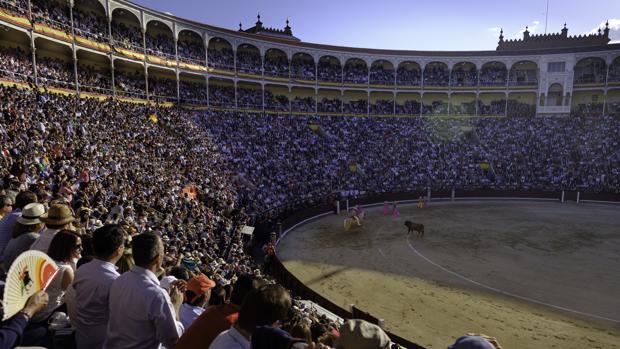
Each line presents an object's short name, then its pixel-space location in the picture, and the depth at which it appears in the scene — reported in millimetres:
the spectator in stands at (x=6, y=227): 4698
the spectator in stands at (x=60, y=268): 3246
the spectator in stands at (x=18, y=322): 2248
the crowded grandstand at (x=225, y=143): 3084
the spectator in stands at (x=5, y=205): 5450
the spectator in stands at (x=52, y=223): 3895
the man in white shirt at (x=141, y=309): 2768
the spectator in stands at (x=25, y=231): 4102
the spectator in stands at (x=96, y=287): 3068
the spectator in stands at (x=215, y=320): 2715
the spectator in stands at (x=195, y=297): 3619
